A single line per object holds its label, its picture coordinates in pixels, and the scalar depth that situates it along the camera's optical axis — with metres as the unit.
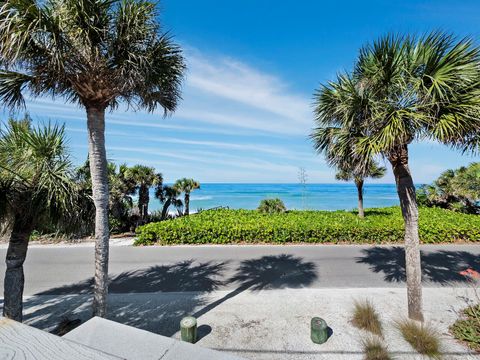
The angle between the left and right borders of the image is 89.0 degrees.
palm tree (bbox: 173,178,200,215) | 19.67
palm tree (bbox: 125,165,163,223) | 14.62
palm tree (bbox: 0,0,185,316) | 3.43
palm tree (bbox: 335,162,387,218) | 14.56
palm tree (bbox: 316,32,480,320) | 4.33
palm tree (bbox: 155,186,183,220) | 17.94
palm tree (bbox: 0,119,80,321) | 4.16
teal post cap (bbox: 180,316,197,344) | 4.53
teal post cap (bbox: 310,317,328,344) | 4.53
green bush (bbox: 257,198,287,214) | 17.27
